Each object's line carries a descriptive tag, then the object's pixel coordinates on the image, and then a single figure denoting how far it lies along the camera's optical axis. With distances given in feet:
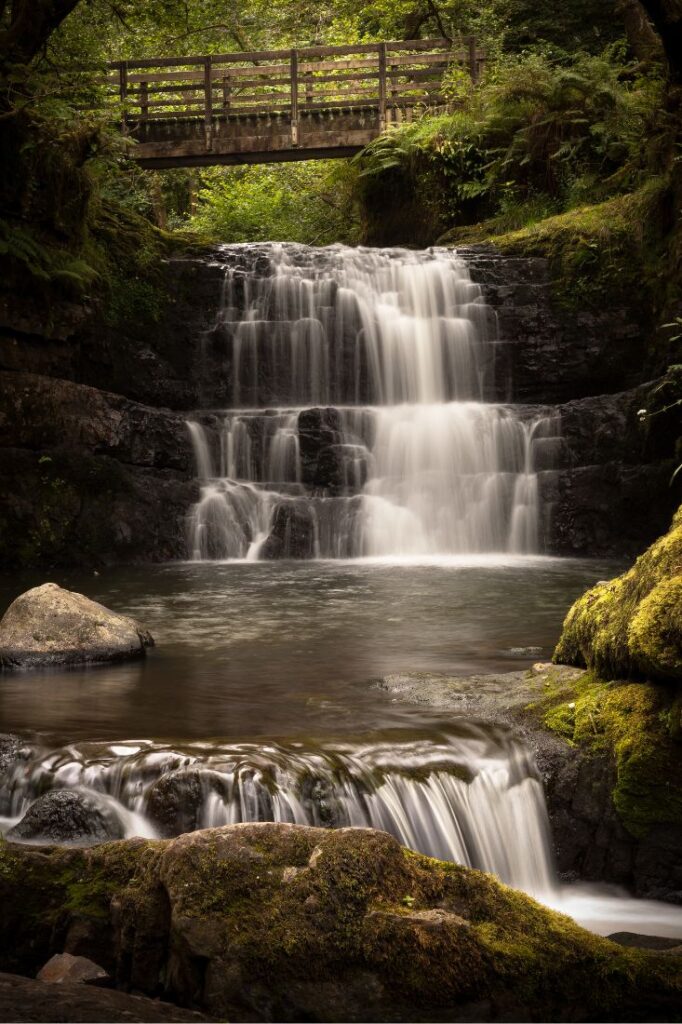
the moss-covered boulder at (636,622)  16.39
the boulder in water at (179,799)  15.65
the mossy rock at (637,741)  16.47
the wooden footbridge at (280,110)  74.38
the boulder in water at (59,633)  24.94
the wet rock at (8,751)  17.08
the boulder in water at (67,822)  15.53
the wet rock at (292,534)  46.83
